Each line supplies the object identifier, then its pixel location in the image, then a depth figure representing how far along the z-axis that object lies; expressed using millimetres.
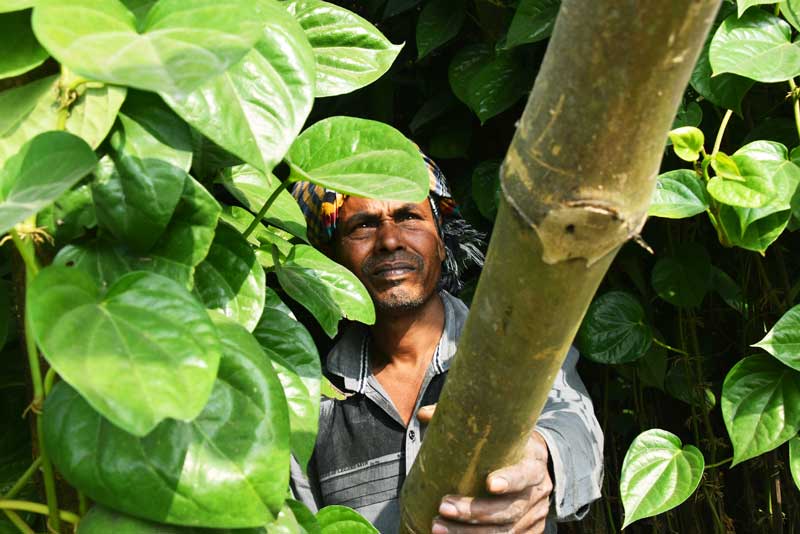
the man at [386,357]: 1526
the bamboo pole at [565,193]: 303
